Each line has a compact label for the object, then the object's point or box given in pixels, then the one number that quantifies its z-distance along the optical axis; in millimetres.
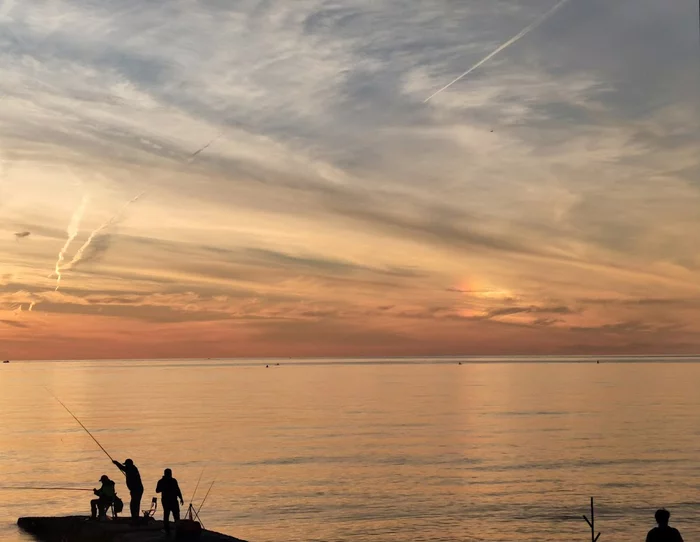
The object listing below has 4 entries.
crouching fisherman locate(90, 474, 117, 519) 34719
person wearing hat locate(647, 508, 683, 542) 16609
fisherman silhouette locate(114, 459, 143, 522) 30969
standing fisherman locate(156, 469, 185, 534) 28531
